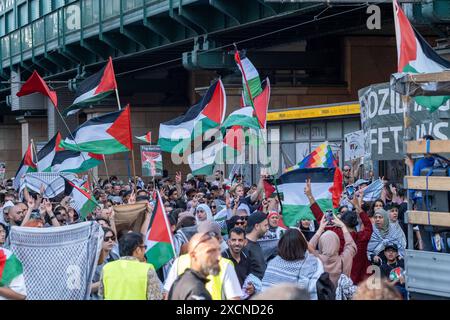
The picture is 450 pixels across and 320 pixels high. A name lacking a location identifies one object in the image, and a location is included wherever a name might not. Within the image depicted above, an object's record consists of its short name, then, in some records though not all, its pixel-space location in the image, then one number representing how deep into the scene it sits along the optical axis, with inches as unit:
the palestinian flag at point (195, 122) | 753.6
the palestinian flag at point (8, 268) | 337.1
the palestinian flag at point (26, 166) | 826.3
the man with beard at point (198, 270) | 252.5
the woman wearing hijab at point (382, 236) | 488.4
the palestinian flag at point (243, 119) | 793.7
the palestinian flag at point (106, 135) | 657.0
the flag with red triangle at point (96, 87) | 772.6
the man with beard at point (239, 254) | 406.0
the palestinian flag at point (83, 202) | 616.1
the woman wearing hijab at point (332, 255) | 416.5
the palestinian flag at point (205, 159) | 808.9
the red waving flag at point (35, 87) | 759.7
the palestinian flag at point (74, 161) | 752.3
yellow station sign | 1103.6
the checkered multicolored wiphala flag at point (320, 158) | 671.8
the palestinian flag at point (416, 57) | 531.8
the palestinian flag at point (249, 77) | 804.6
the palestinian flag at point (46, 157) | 778.2
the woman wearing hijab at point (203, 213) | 605.7
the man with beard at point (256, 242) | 410.3
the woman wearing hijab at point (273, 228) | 470.4
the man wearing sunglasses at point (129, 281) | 307.6
